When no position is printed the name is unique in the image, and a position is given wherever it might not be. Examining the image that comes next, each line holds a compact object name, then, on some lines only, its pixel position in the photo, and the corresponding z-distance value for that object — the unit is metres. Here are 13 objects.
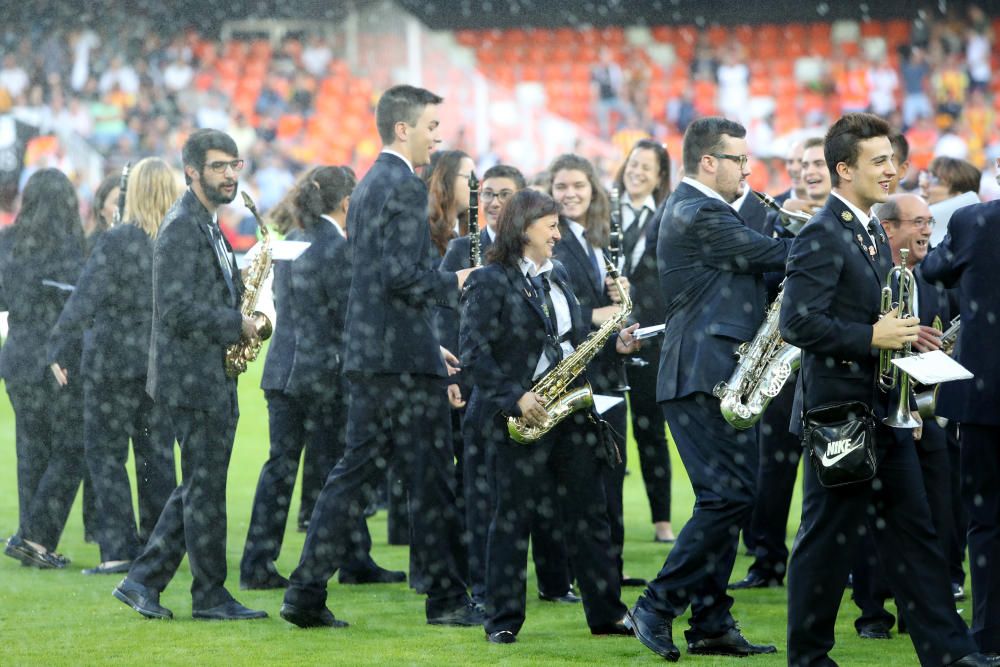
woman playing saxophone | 12.52
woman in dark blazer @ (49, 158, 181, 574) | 16.00
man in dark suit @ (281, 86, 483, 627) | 12.87
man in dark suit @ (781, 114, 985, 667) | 9.92
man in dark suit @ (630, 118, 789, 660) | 11.72
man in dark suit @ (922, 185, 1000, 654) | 11.24
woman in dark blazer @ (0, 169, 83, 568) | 17.22
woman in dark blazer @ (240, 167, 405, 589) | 15.55
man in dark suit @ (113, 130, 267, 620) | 13.21
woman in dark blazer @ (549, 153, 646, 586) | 15.21
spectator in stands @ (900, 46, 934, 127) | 48.12
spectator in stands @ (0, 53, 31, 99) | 51.12
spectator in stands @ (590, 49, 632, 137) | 52.28
